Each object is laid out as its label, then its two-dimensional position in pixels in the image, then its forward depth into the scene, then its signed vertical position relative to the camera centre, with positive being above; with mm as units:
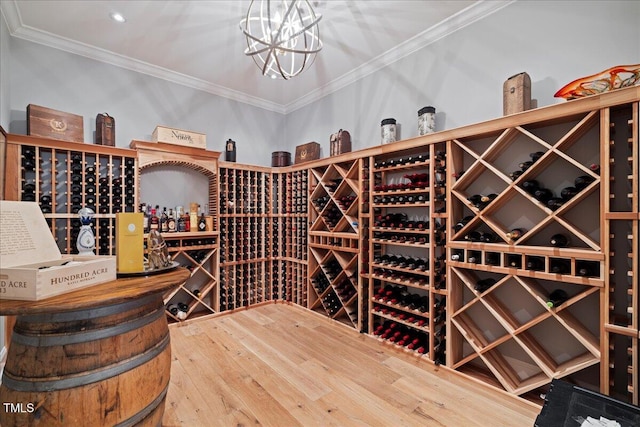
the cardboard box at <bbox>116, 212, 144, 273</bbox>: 1252 -131
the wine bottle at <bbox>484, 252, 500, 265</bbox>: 2111 -357
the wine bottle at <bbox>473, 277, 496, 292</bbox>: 2176 -577
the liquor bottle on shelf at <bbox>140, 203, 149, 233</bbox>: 3054 +8
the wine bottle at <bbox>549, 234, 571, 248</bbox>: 1813 -194
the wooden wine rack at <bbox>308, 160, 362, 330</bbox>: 3166 -346
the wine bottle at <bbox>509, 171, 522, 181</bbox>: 1979 +272
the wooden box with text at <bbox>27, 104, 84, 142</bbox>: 2500 +872
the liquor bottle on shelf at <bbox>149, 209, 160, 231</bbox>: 3096 -72
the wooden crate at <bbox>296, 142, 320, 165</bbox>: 3794 +879
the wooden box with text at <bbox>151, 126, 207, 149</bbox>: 3094 +912
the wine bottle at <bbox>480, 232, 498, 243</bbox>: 2123 -195
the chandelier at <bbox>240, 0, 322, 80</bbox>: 1567 +1711
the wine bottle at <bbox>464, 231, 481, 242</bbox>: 2195 -198
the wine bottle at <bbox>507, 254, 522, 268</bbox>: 1997 -362
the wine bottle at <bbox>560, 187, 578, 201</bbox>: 1759 +126
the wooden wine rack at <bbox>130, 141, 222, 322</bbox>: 3180 -408
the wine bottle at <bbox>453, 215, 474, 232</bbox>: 2264 -87
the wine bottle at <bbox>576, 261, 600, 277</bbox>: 1709 -365
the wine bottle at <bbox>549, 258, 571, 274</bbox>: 1796 -362
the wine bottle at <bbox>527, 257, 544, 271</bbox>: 1906 -363
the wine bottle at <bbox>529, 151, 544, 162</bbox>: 1896 +394
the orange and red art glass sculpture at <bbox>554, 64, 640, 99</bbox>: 1603 +799
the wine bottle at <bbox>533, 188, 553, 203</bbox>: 1883 +123
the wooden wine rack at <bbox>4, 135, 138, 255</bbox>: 2441 +329
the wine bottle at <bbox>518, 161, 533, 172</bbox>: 1919 +331
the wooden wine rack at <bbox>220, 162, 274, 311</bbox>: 3678 -300
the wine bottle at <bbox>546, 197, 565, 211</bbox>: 1822 +59
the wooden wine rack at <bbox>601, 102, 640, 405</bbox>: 1535 -239
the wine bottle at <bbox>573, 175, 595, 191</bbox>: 1741 +195
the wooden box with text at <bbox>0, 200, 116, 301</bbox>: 898 -186
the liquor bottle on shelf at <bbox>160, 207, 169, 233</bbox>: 3189 -99
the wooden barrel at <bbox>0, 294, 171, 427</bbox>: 922 -547
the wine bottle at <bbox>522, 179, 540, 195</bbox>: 1945 +186
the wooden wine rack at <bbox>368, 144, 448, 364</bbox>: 2412 -380
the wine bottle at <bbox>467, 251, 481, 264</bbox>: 2178 -360
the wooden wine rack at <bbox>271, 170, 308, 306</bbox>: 3852 -308
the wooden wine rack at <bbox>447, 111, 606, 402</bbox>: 1775 -271
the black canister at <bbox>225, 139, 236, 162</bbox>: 3820 +881
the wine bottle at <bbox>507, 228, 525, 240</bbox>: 1975 -159
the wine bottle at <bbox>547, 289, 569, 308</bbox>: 1798 -575
